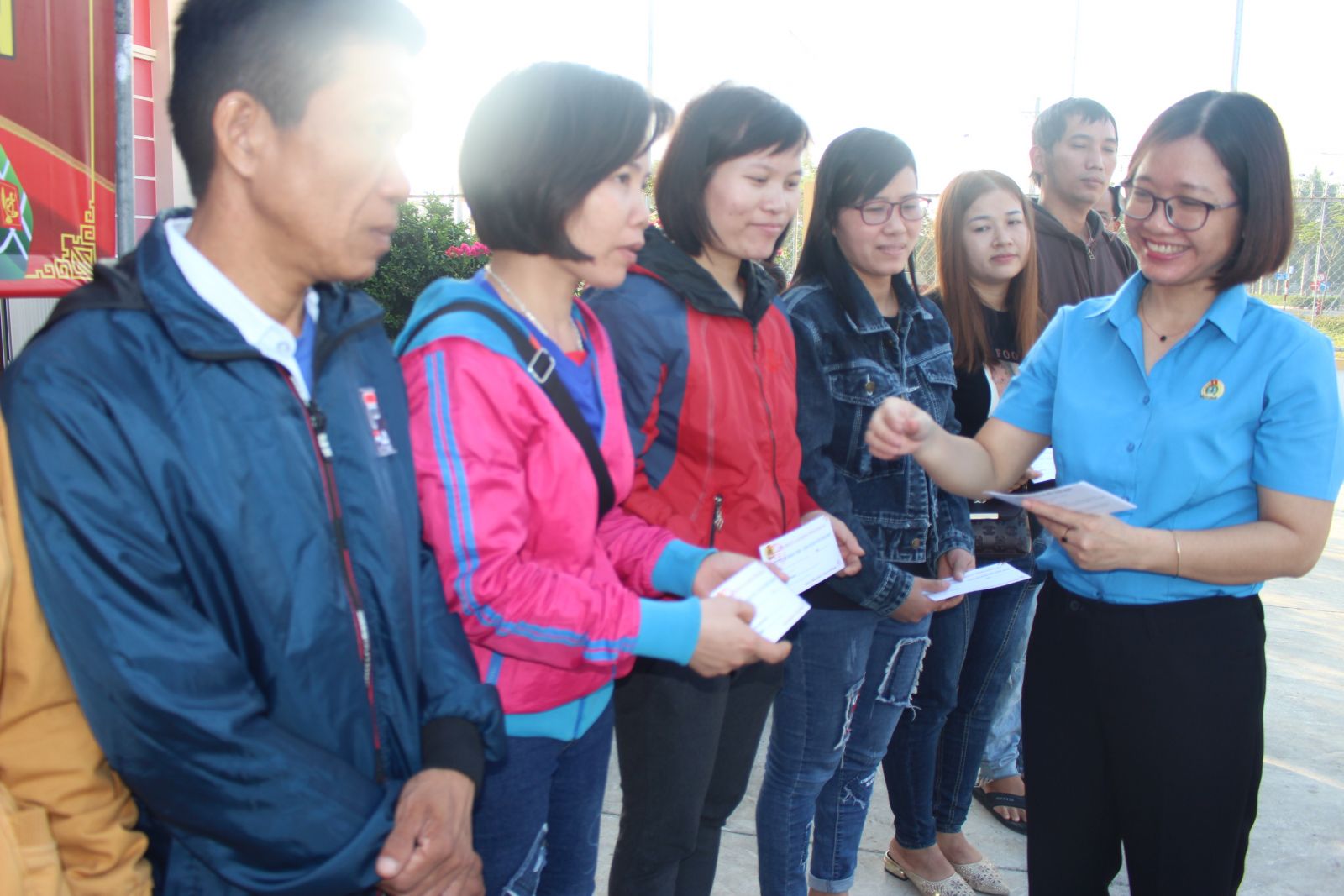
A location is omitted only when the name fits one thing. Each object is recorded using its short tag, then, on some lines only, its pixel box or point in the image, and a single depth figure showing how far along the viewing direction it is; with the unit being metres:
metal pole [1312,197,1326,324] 16.85
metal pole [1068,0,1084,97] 8.78
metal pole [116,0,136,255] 3.16
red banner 3.04
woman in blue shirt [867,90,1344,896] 1.93
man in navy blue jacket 1.15
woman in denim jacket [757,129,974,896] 2.54
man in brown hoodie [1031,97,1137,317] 3.80
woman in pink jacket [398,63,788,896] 1.56
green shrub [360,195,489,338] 8.18
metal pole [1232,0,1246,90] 8.10
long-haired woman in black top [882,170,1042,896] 3.04
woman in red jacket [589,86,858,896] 2.11
